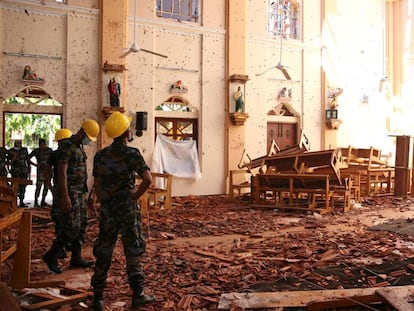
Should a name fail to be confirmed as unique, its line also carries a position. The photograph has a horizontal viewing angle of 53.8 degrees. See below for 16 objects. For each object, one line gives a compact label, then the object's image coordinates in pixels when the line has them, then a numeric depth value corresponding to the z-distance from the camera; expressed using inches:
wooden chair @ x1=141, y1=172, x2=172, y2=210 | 402.1
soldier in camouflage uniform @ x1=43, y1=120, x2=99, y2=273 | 205.2
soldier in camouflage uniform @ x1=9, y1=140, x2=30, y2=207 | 459.8
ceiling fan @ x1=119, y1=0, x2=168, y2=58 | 460.1
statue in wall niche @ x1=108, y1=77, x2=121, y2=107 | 512.7
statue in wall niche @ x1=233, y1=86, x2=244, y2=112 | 588.1
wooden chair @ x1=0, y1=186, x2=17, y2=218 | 247.9
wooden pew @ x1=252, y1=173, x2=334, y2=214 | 417.4
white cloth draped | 547.8
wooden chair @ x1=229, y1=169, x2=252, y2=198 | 526.6
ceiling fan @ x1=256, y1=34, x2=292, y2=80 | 534.7
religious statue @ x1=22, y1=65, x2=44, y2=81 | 482.3
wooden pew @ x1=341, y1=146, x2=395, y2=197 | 548.1
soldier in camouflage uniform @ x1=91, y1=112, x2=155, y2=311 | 163.6
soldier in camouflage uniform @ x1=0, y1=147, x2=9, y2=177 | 456.1
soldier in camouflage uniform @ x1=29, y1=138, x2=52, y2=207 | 455.7
